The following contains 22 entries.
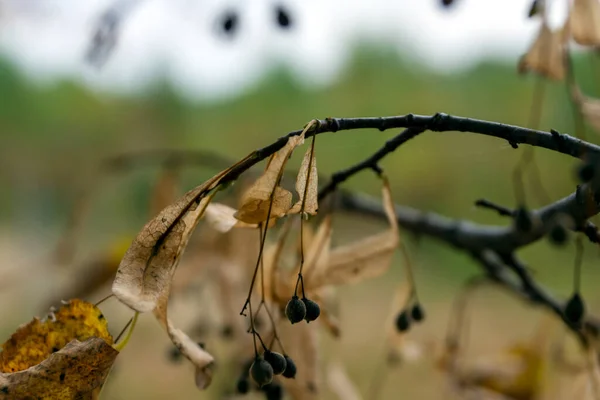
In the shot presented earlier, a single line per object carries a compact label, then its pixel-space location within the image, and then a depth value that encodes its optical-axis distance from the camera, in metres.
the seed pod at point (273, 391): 0.36
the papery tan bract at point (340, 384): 0.58
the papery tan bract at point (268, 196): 0.27
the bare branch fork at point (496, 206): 0.25
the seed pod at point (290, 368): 0.32
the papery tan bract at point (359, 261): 0.37
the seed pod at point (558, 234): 0.39
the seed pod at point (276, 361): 0.30
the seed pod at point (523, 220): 0.33
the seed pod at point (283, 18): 0.51
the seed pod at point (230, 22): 0.51
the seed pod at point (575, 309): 0.36
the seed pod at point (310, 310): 0.30
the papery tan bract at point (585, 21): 0.38
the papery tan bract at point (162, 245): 0.27
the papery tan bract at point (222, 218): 0.30
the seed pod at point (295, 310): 0.29
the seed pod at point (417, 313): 0.45
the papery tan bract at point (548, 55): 0.40
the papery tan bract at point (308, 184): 0.26
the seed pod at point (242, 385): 0.38
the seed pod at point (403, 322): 0.45
